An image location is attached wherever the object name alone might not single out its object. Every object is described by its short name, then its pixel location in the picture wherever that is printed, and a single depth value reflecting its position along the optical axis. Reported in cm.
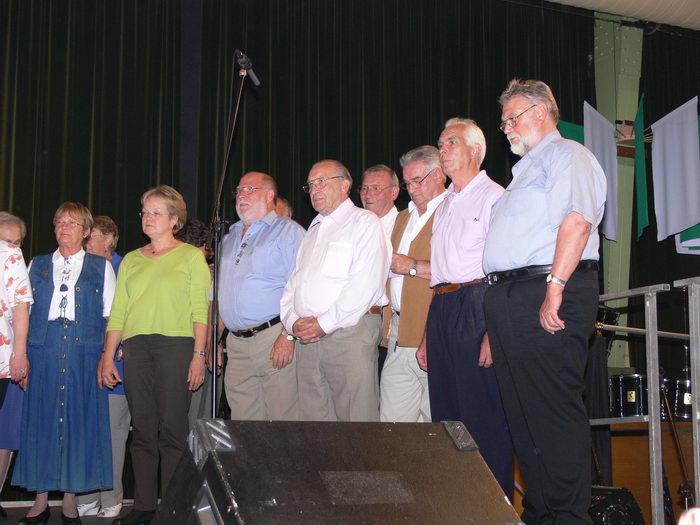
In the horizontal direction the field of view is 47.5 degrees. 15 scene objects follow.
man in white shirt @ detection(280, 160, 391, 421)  355
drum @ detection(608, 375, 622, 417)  504
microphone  364
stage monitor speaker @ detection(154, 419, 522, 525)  174
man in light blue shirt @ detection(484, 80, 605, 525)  254
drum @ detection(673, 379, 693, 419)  497
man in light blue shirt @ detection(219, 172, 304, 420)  390
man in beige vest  367
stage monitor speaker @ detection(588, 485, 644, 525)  316
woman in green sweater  387
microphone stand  335
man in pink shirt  310
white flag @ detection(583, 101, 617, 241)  752
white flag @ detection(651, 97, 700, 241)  755
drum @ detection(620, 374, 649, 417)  501
